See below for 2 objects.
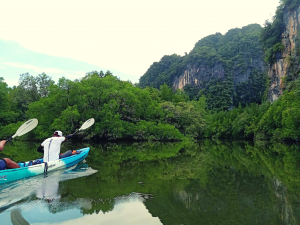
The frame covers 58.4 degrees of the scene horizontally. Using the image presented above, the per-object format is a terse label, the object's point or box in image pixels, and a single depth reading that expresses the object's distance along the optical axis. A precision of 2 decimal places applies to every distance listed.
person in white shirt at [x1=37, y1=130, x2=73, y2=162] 9.61
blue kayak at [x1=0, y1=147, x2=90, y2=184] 7.73
